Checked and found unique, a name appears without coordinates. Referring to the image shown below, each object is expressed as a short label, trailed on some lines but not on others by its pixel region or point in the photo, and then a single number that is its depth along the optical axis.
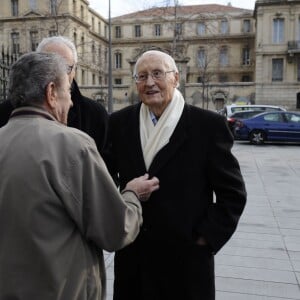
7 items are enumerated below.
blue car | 18.77
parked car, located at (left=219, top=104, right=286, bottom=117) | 22.70
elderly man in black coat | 2.52
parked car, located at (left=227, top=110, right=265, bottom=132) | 20.90
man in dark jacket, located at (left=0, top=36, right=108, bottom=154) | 2.88
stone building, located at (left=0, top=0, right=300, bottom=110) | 41.11
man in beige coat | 1.70
